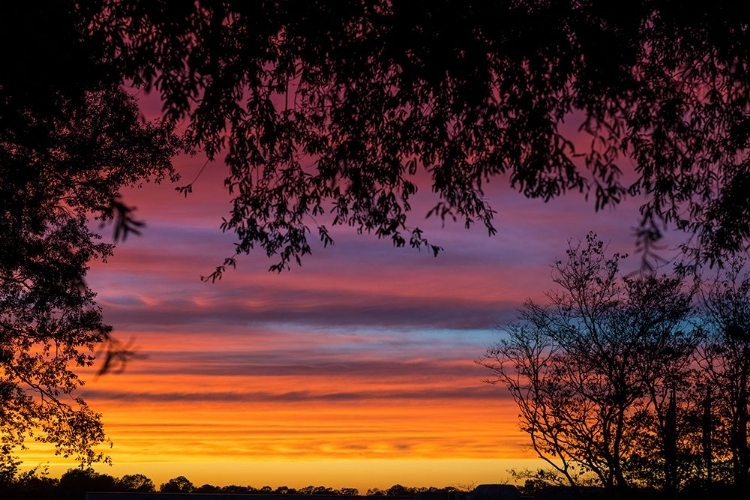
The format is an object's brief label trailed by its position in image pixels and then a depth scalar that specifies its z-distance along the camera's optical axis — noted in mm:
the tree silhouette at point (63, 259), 18172
